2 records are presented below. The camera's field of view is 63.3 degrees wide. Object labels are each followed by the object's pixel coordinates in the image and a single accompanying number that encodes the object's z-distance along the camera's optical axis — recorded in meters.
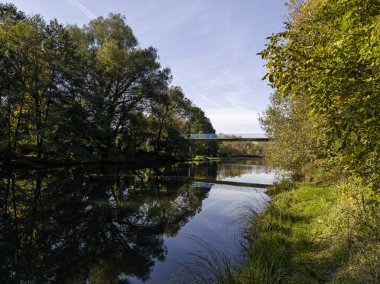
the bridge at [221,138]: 62.69
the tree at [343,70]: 3.52
